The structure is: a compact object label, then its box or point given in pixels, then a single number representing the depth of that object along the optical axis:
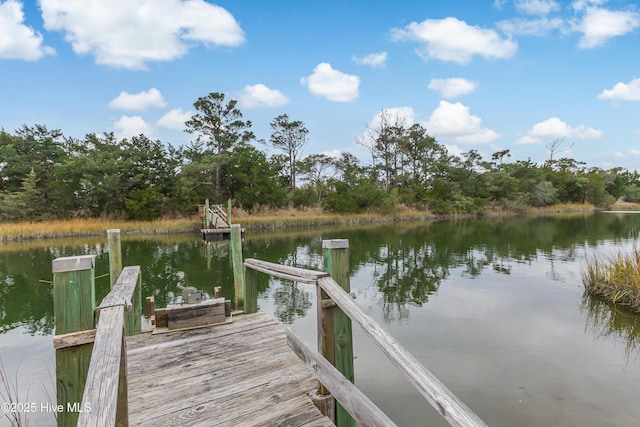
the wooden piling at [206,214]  18.21
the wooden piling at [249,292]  4.16
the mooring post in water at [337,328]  2.22
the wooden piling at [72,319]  1.52
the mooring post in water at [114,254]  4.37
